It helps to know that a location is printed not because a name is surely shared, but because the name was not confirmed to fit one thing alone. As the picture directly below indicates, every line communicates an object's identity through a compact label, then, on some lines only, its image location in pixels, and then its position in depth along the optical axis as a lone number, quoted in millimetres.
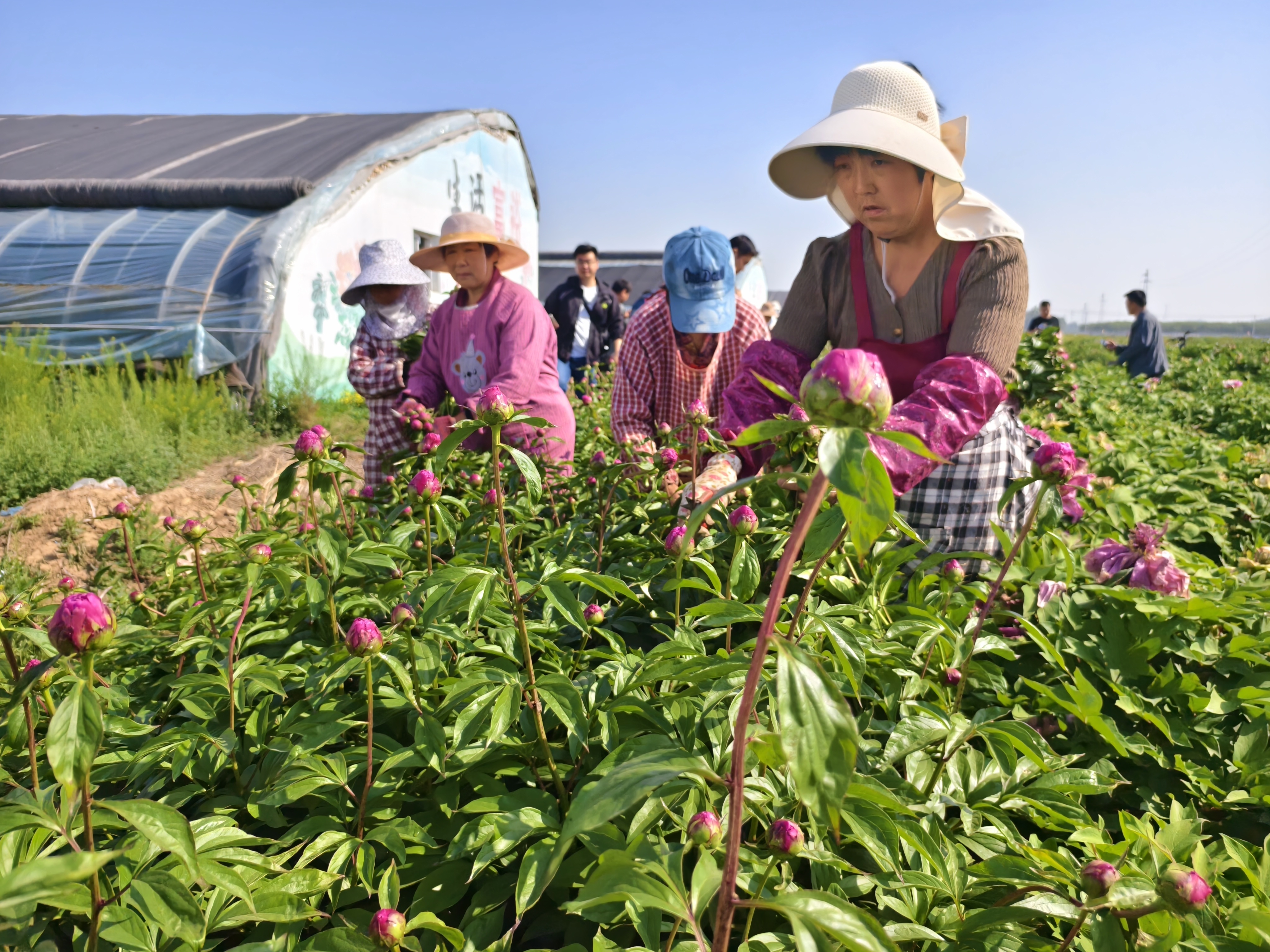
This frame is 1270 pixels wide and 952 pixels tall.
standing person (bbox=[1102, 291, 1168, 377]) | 10297
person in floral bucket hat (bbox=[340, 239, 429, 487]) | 3777
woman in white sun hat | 1682
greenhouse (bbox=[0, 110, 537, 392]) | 8555
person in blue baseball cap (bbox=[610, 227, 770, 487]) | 2977
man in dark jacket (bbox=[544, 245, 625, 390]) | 7465
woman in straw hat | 3107
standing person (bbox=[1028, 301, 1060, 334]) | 10463
